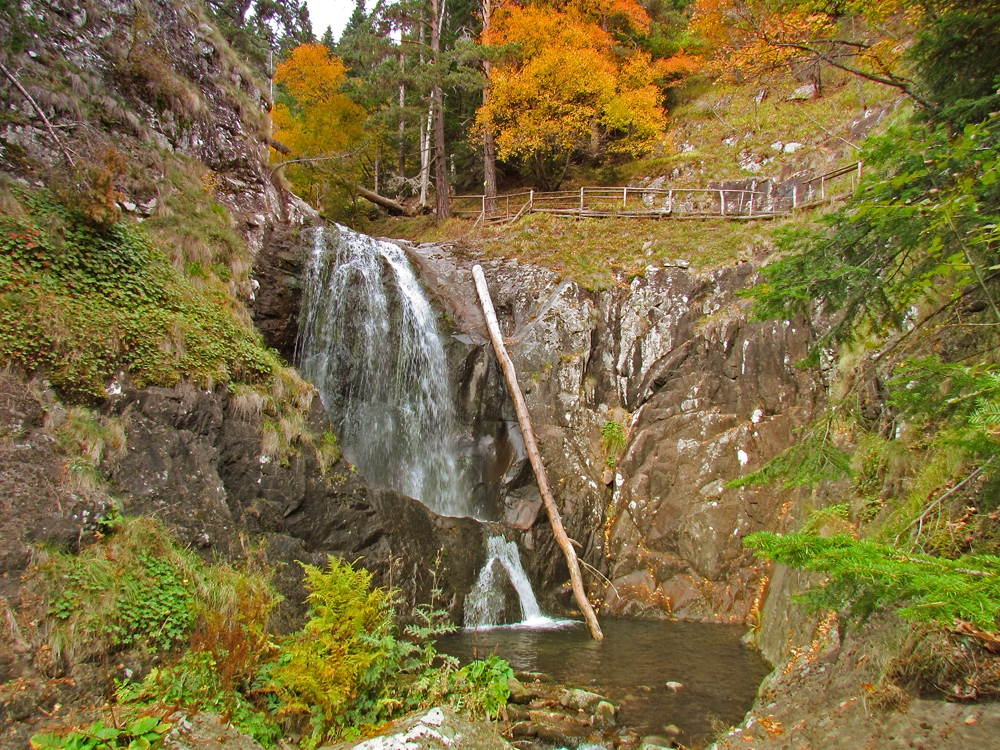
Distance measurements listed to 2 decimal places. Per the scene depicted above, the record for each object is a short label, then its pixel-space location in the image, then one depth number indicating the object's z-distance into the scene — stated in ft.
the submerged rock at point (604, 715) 17.89
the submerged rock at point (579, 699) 18.88
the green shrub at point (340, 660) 13.39
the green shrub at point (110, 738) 10.25
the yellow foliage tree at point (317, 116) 73.67
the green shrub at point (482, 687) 14.64
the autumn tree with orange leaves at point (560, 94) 65.36
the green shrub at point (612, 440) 40.24
